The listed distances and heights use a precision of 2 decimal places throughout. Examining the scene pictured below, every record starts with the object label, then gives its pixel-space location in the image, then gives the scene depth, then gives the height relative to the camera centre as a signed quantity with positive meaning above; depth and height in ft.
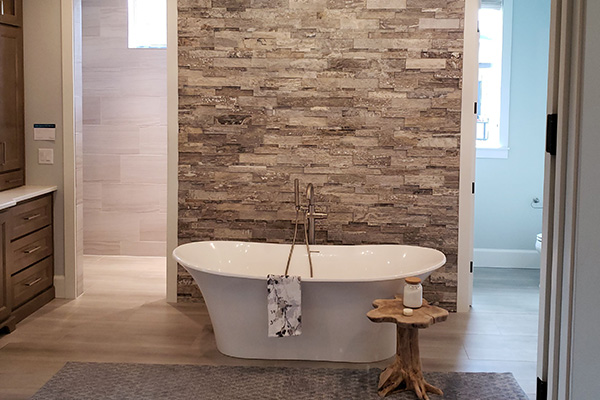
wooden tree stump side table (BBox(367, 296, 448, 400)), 11.34 -3.36
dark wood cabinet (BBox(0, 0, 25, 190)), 15.61 +0.79
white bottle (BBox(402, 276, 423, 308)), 11.57 -2.36
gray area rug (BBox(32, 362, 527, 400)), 11.47 -3.95
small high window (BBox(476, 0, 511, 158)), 20.65 +1.91
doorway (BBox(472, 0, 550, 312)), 20.48 +0.21
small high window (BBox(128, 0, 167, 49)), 21.66 +3.53
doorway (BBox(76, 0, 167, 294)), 21.40 +0.19
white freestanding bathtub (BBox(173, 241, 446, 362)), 12.51 -3.08
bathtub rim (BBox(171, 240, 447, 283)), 12.28 -2.26
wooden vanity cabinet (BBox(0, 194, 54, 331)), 14.39 -2.52
